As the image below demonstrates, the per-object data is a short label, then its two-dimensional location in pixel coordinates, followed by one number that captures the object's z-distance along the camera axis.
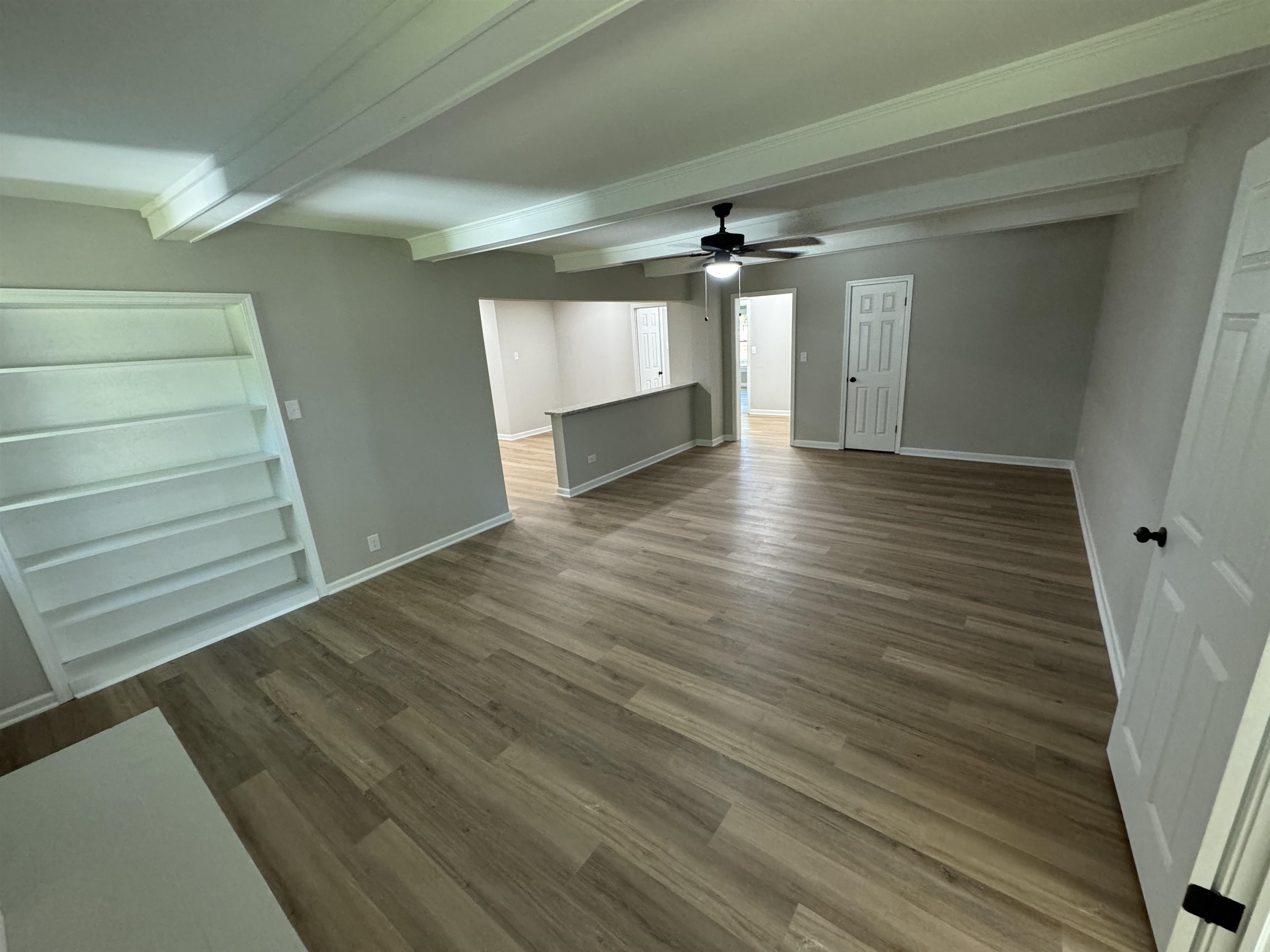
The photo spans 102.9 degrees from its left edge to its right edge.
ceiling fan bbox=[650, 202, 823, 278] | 3.28
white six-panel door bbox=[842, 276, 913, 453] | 5.81
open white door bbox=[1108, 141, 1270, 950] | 1.11
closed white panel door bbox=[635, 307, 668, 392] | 8.79
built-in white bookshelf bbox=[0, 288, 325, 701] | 2.46
